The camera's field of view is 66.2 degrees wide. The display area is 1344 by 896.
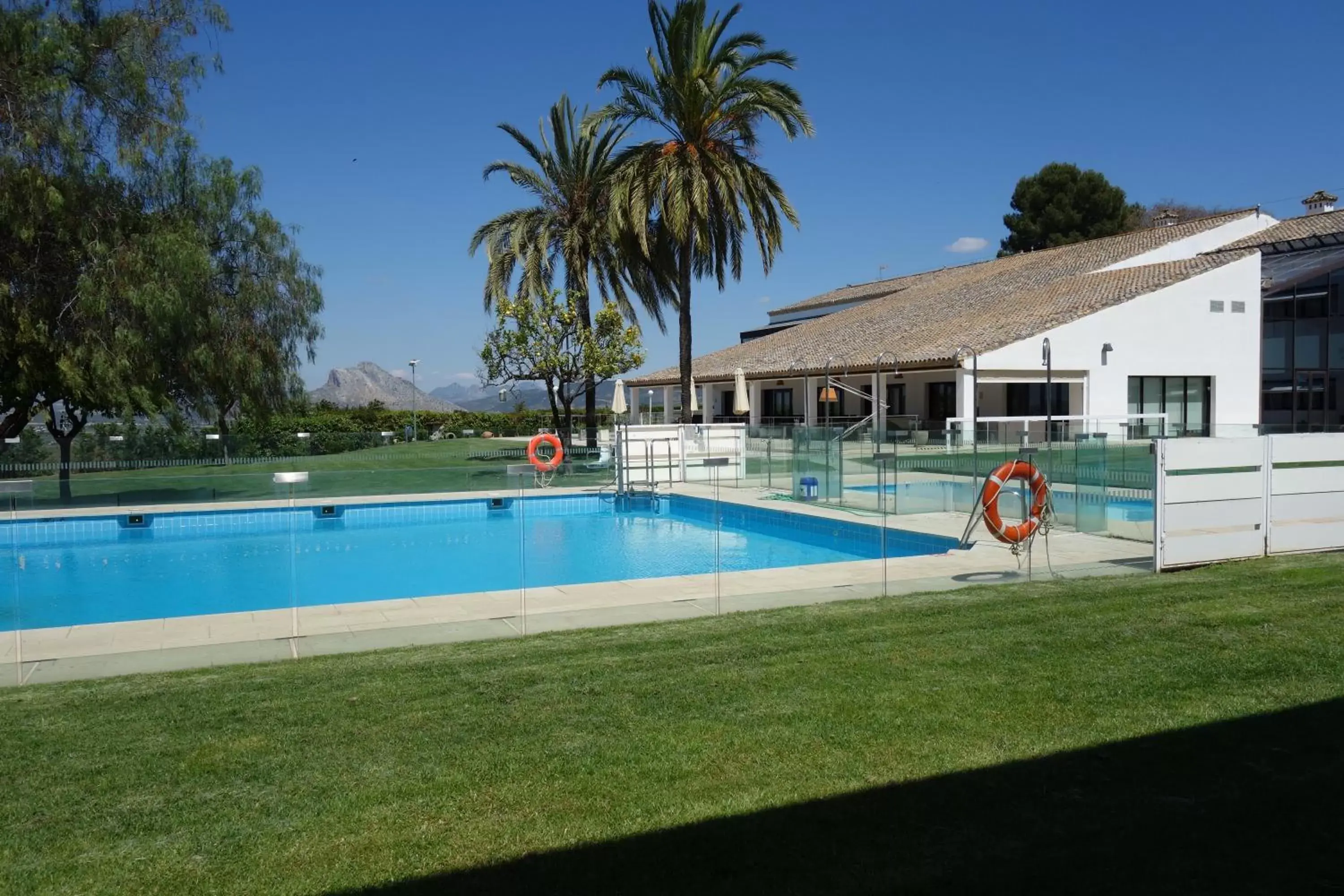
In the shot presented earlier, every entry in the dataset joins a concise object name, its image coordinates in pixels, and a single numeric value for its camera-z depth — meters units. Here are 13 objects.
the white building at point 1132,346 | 29.39
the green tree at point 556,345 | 28.48
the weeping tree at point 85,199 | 18.36
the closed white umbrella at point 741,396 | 29.66
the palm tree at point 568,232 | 29.12
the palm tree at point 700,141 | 24.77
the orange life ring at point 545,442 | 23.58
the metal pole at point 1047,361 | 21.77
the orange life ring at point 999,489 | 10.65
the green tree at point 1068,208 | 58.19
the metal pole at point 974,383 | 26.86
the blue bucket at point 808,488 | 18.38
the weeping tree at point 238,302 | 20.88
